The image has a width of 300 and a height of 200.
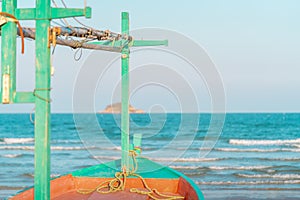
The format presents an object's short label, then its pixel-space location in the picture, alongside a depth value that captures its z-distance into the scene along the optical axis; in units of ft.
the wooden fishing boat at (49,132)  14.33
